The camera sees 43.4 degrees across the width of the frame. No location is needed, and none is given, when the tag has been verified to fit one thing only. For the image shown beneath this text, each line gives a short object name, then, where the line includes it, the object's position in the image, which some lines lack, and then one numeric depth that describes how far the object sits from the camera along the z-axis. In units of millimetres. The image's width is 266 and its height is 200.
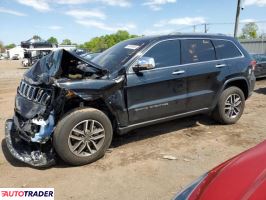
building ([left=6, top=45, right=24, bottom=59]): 105762
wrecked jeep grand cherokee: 4559
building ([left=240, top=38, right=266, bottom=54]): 29561
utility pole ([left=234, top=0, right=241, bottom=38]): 20844
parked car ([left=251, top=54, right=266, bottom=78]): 14469
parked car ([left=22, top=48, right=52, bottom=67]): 30083
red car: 1897
